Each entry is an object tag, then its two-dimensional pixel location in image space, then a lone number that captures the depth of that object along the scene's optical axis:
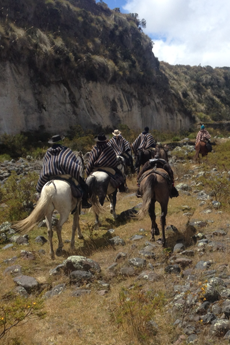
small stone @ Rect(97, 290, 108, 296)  4.08
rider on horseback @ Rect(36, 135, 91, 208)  6.03
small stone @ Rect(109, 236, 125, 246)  6.03
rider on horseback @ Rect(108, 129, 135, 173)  9.73
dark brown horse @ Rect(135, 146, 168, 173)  10.09
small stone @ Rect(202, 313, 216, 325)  3.10
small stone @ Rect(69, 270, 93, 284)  4.40
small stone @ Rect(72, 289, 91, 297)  4.09
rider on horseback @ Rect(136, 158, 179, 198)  6.45
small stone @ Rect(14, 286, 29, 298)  4.07
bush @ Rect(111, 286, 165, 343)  3.15
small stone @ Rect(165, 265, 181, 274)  4.37
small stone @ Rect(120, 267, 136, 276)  4.50
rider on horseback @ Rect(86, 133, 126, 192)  7.71
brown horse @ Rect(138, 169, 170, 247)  5.63
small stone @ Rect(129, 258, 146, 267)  4.71
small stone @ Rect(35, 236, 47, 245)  6.49
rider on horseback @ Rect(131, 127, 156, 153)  10.48
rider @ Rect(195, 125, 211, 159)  14.50
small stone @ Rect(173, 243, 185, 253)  5.22
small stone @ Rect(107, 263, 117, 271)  4.70
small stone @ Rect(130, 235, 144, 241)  6.22
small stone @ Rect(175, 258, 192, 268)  4.54
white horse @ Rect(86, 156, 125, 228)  7.00
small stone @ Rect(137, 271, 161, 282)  4.21
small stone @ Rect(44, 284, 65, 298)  4.18
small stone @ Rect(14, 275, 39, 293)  4.30
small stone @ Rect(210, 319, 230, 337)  2.93
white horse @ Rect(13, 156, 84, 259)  5.46
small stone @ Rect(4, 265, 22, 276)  4.79
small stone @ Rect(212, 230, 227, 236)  5.59
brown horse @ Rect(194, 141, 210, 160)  14.49
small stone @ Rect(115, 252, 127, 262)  5.11
